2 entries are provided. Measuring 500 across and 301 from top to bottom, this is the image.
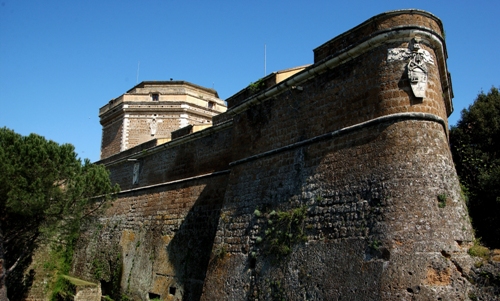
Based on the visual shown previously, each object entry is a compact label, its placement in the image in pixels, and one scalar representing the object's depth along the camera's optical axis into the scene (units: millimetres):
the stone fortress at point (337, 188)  6305
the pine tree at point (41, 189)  11391
